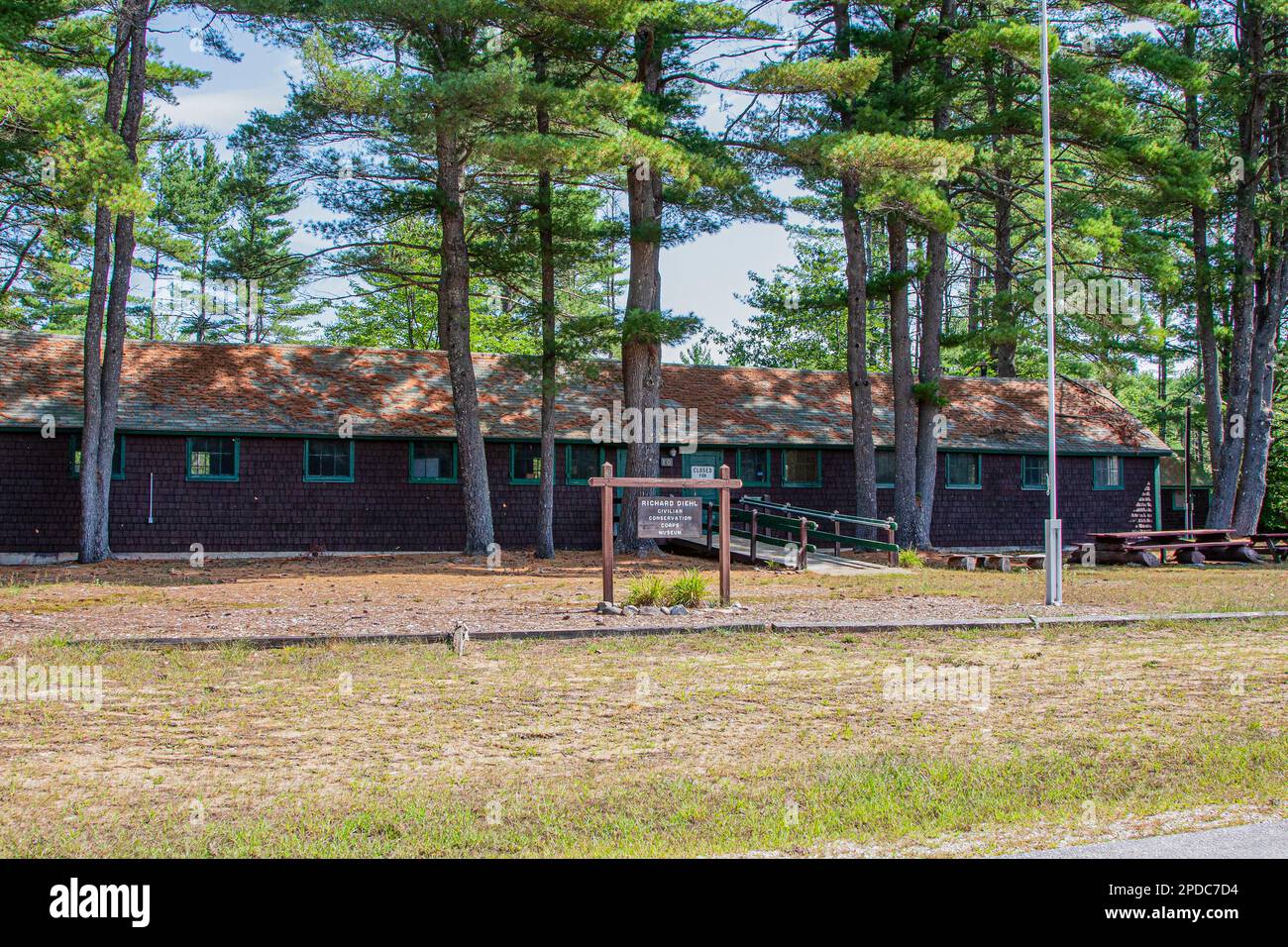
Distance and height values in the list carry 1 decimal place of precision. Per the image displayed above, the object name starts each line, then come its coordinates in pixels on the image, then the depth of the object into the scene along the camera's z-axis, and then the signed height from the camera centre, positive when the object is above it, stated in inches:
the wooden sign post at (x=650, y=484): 532.7 -2.5
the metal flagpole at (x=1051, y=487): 581.0 -3.2
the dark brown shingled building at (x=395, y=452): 912.3 +30.7
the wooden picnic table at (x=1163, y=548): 943.0 -57.9
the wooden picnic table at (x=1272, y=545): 1018.7 -61.5
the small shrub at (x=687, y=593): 547.2 -53.5
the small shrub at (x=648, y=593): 545.0 -53.3
